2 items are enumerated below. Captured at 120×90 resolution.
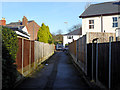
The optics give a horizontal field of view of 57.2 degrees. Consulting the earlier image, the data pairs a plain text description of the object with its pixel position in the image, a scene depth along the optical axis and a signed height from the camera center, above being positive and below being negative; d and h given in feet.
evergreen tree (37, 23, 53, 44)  66.84 +6.49
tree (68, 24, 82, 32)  162.15 +28.27
